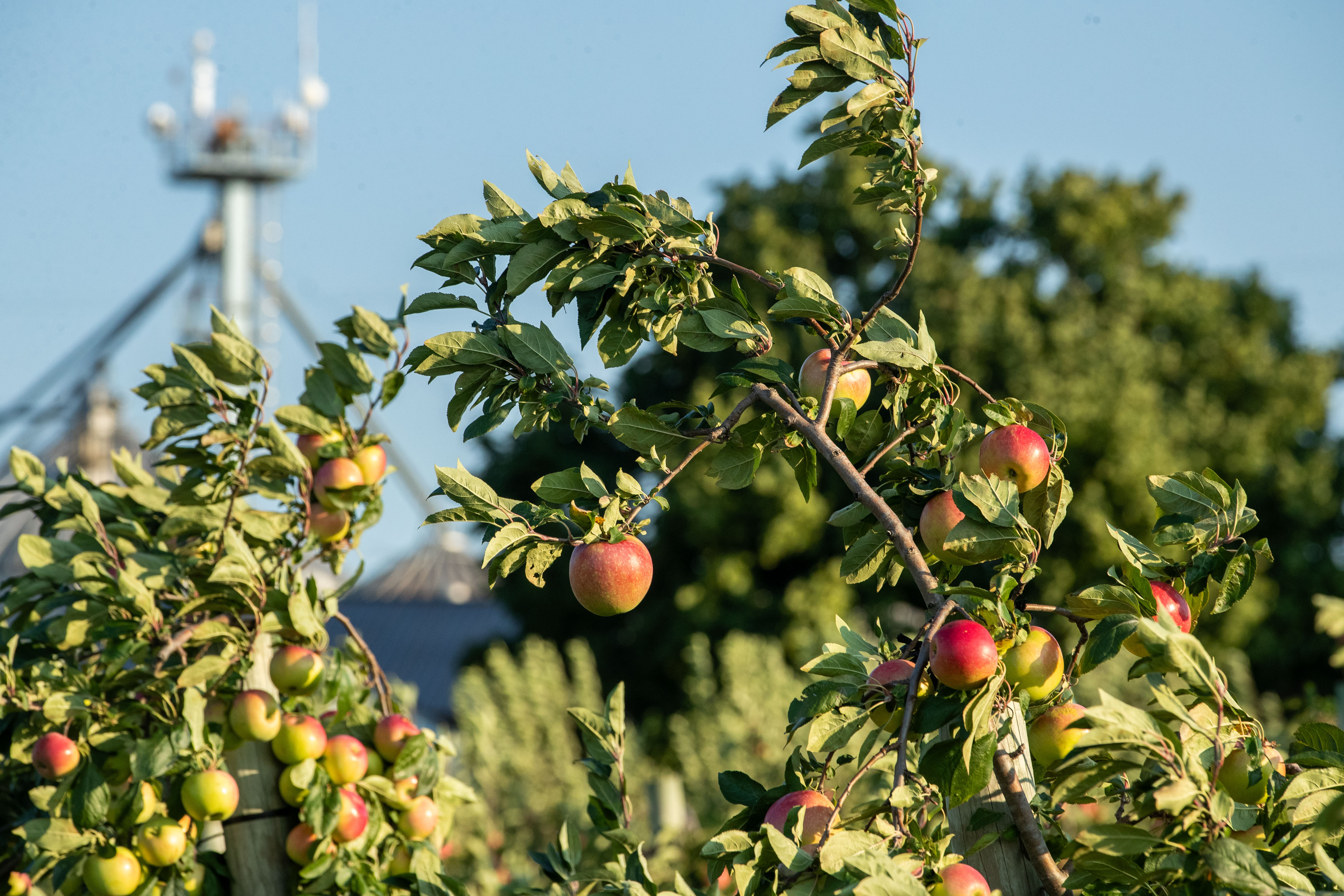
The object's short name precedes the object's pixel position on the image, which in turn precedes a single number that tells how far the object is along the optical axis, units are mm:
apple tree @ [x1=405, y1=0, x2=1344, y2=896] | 8008
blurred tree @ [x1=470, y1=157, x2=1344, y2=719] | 29994
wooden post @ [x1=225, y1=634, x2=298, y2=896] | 8604
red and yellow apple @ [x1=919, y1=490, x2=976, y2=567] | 8125
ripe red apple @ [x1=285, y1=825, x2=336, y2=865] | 8570
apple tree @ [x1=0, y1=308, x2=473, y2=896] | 8525
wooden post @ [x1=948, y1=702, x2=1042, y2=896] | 8097
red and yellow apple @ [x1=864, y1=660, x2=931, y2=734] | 8089
